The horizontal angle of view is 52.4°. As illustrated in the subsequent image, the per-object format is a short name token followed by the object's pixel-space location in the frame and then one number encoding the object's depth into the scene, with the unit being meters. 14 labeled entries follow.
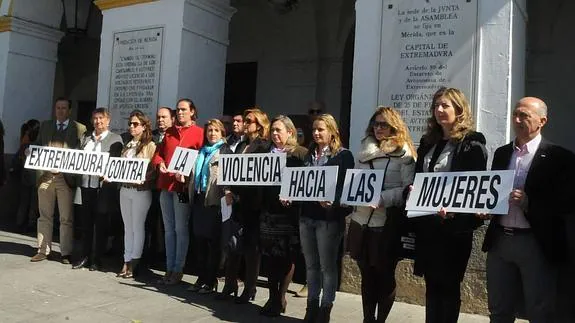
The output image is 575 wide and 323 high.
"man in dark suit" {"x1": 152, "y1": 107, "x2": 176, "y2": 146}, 6.36
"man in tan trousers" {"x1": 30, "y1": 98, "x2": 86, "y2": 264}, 6.82
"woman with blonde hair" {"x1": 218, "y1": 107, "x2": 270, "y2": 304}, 5.29
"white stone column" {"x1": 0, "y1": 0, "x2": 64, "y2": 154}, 9.60
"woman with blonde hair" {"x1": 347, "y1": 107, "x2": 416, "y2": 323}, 4.18
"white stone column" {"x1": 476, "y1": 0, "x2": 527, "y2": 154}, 5.40
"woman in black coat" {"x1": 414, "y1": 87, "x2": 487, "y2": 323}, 3.72
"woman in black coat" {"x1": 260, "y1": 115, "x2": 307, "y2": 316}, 4.99
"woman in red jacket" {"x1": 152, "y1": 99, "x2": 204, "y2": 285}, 5.92
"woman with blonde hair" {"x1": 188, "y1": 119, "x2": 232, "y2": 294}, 5.60
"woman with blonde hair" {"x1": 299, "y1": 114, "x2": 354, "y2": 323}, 4.63
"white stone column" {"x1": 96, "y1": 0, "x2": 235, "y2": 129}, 7.69
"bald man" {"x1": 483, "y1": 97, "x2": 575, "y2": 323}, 3.39
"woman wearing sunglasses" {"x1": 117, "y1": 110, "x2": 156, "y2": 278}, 6.20
